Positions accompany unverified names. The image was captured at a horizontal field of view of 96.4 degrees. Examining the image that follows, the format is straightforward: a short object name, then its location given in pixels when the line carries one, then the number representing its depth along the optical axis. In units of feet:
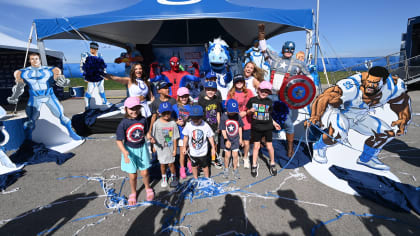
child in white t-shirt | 8.97
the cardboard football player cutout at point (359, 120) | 9.62
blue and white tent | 14.23
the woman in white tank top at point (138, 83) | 11.77
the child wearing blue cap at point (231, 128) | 9.79
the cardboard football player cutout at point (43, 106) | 13.67
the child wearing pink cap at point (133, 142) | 7.88
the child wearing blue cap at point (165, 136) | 8.87
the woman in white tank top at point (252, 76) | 12.42
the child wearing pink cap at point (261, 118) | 10.15
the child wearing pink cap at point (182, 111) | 9.87
